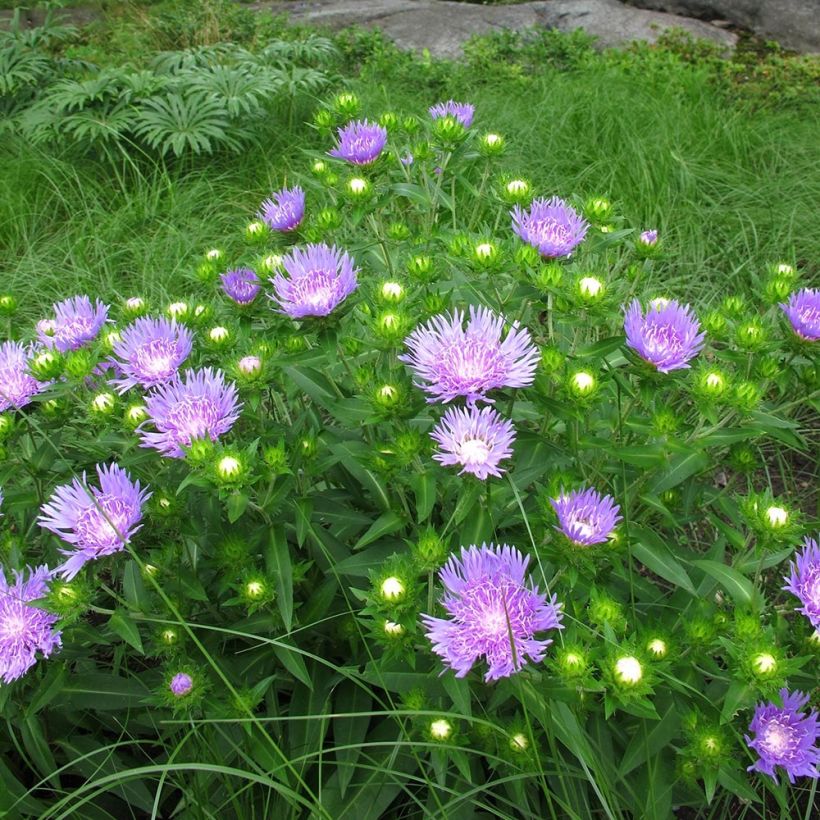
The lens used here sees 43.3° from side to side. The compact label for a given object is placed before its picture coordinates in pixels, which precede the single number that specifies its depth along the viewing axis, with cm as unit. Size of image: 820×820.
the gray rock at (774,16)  309
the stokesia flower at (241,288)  80
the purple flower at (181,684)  66
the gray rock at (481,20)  316
